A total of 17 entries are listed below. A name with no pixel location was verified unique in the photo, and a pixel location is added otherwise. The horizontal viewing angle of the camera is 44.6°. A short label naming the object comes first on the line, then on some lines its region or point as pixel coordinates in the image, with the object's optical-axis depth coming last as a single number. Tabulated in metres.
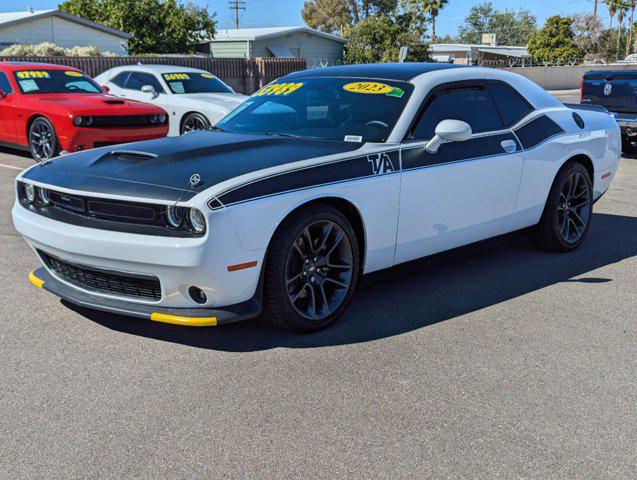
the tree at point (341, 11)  81.81
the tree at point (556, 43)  54.34
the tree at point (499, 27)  113.38
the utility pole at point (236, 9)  86.38
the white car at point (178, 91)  12.50
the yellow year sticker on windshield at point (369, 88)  5.25
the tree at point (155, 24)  37.75
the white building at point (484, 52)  64.31
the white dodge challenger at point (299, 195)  4.02
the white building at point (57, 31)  32.47
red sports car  10.24
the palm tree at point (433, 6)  48.81
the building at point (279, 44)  44.67
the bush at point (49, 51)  22.92
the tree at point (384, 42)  43.84
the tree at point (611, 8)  79.19
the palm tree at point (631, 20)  68.25
